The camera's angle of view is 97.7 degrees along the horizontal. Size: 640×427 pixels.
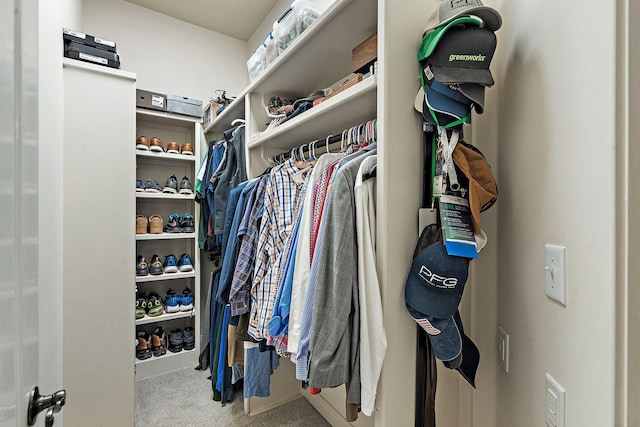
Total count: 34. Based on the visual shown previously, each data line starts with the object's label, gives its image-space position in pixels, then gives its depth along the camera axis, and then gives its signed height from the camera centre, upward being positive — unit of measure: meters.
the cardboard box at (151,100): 2.17 +0.90
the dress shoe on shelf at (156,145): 2.27 +0.57
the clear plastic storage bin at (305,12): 1.26 +0.91
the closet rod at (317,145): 1.16 +0.34
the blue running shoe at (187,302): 2.38 -0.76
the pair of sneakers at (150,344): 2.22 -1.07
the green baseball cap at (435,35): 0.72 +0.50
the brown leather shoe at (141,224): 2.23 -0.09
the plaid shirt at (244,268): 1.34 -0.26
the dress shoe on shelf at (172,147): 2.41 +0.57
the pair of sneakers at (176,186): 2.39 +0.24
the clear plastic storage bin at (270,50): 1.48 +0.89
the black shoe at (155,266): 2.28 -0.44
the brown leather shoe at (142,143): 2.24 +0.57
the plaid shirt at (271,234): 1.22 -0.10
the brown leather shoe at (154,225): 2.30 -0.10
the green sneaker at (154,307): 2.24 -0.76
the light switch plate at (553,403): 0.58 -0.41
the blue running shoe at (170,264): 2.35 -0.43
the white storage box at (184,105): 2.32 +0.92
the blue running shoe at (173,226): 2.40 -0.11
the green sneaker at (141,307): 2.20 -0.75
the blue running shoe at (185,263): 2.40 -0.44
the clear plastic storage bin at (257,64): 1.64 +0.93
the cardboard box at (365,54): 1.01 +0.60
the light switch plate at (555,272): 0.59 -0.13
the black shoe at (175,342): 2.35 -1.09
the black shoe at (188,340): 2.39 -1.09
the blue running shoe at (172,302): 2.33 -0.75
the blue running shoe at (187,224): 2.47 -0.09
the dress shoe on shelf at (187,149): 2.47 +0.57
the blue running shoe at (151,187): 2.29 +0.22
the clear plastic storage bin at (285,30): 1.32 +0.90
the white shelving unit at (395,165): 0.83 +0.15
